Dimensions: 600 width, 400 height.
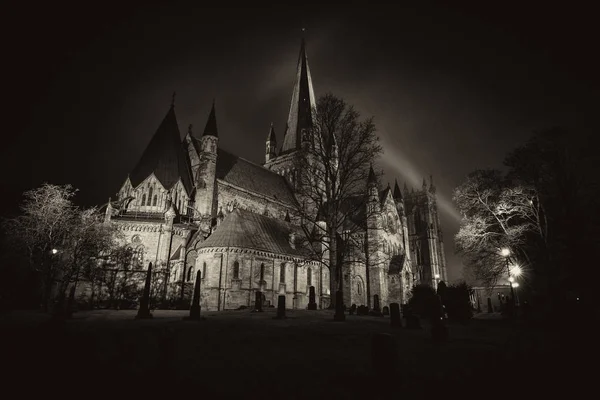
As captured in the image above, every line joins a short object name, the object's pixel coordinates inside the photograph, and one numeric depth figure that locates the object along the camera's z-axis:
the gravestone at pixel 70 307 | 13.87
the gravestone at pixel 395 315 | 12.99
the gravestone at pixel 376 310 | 20.70
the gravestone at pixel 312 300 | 23.77
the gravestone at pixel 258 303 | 20.05
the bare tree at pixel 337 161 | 21.31
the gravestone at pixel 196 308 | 14.13
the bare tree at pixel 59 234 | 27.11
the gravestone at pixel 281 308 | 15.09
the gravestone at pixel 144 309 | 14.67
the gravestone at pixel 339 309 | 14.74
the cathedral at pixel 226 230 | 27.64
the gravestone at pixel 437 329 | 8.92
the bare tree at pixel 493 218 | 20.20
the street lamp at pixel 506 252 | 19.19
